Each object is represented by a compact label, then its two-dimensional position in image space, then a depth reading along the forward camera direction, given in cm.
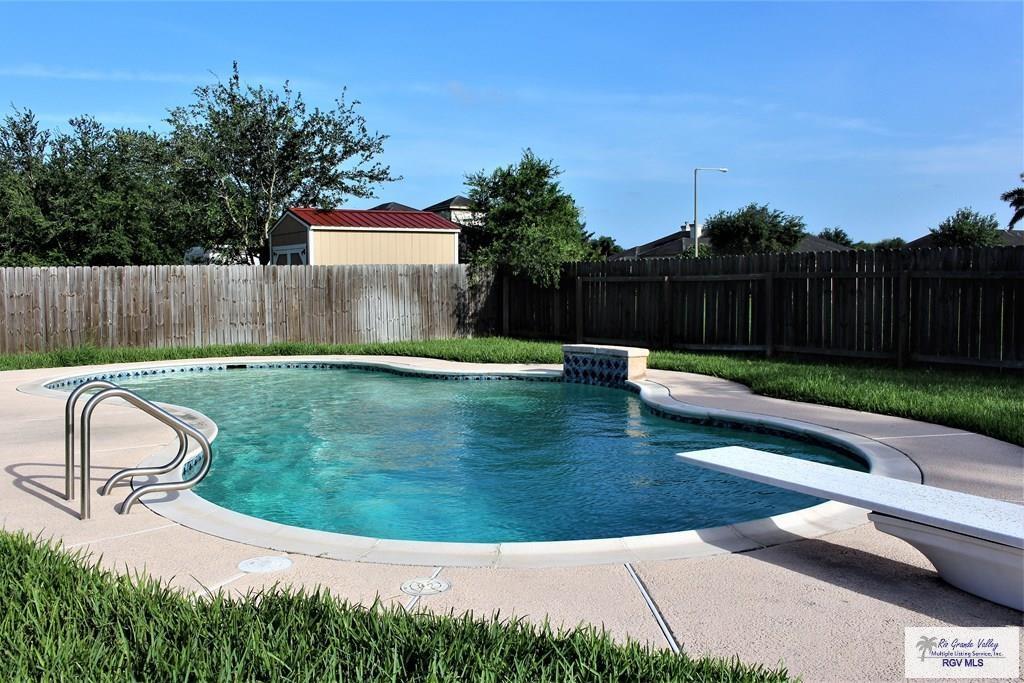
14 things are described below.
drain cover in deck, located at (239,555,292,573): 391
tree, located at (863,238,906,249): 5485
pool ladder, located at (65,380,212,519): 470
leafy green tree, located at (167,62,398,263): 2906
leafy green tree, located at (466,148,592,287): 1856
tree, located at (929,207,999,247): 3488
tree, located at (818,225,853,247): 6031
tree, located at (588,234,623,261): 6481
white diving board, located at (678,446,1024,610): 334
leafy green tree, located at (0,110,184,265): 2547
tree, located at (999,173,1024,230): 5444
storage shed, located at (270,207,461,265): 2309
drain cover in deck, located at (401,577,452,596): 364
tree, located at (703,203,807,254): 4038
